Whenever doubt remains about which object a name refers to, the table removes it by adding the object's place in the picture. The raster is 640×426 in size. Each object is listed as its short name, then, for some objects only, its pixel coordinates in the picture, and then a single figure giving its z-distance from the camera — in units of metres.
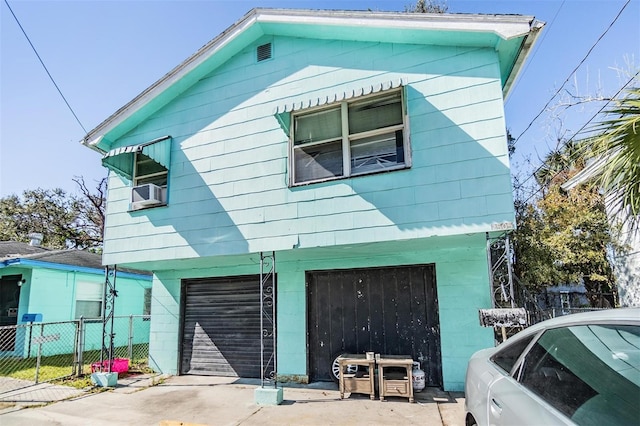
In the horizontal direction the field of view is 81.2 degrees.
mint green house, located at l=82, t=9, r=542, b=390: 5.44
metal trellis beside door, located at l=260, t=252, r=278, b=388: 7.28
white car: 1.60
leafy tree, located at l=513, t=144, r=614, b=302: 8.30
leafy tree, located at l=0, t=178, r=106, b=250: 23.12
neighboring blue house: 10.87
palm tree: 4.08
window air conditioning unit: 7.04
